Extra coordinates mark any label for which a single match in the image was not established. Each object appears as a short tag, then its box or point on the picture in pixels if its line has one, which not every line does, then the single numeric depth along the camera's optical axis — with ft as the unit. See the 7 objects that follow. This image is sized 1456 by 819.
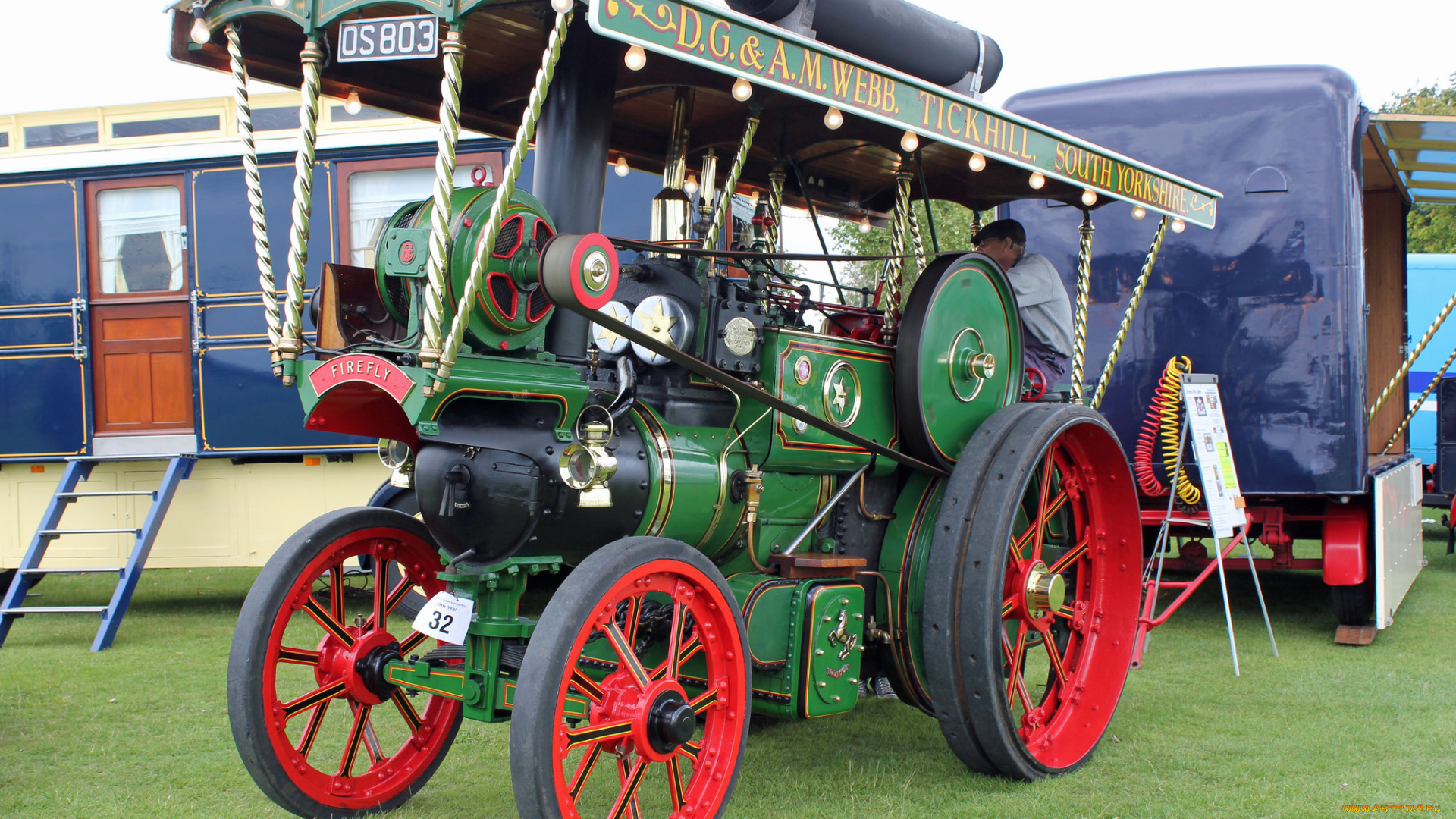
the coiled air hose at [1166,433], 19.30
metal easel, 15.29
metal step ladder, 20.01
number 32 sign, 9.40
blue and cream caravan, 22.57
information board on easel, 16.94
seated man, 14.40
